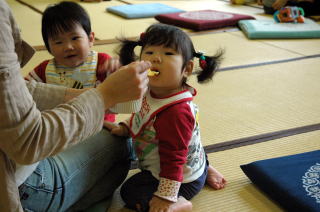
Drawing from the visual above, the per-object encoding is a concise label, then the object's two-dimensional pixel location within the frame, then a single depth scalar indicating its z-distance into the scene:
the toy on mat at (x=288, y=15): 3.37
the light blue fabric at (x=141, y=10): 3.77
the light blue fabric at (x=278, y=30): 3.01
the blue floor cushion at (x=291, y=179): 1.12
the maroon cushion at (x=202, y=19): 3.22
